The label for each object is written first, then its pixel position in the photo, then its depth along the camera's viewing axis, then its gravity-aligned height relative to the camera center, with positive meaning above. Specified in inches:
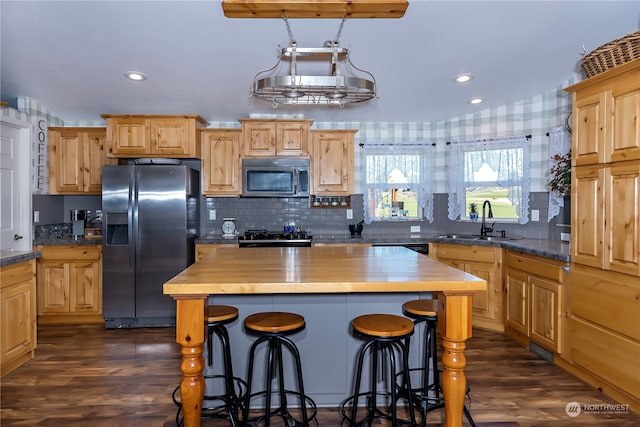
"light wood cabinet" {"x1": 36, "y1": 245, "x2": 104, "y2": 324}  154.6 -28.5
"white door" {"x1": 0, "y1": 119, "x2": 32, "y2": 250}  139.3 +9.9
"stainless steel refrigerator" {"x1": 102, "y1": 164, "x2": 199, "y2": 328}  151.4 -11.5
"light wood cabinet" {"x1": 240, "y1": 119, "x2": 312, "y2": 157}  168.6 +33.6
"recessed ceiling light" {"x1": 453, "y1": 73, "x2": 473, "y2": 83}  124.3 +45.1
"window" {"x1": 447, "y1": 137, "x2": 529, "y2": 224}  159.2 +15.7
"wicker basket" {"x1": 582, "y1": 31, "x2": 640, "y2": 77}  85.4 +37.9
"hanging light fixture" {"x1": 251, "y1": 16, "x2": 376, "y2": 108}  75.5 +26.0
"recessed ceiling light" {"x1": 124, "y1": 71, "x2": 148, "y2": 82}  119.6 +44.2
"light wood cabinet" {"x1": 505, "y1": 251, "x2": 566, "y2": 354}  111.7 -28.6
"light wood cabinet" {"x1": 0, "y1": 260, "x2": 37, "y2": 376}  108.0 -30.6
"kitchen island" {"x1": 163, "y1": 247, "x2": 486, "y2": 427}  67.2 -14.1
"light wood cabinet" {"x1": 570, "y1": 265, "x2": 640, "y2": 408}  87.4 -29.6
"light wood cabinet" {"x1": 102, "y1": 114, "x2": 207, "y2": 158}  161.9 +33.1
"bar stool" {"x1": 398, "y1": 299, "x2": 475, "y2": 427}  81.1 -34.1
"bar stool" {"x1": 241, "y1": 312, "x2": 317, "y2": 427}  72.4 -25.7
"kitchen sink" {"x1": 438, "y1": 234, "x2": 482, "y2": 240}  164.4 -10.8
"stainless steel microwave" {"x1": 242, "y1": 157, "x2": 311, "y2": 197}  167.2 +15.7
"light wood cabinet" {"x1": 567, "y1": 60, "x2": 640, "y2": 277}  87.6 +10.1
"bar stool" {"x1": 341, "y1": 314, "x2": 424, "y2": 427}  70.6 -23.8
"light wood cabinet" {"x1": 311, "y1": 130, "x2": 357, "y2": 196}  172.4 +23.9
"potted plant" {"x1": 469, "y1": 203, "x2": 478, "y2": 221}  174.4 +0.4
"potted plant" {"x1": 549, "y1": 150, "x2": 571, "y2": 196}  132.3 +12.8
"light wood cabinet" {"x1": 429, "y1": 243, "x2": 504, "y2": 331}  143.6 -24.7
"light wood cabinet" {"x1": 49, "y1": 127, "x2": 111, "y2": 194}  165.9 +23.6
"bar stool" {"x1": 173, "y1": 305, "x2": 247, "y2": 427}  78.8 -38.5
